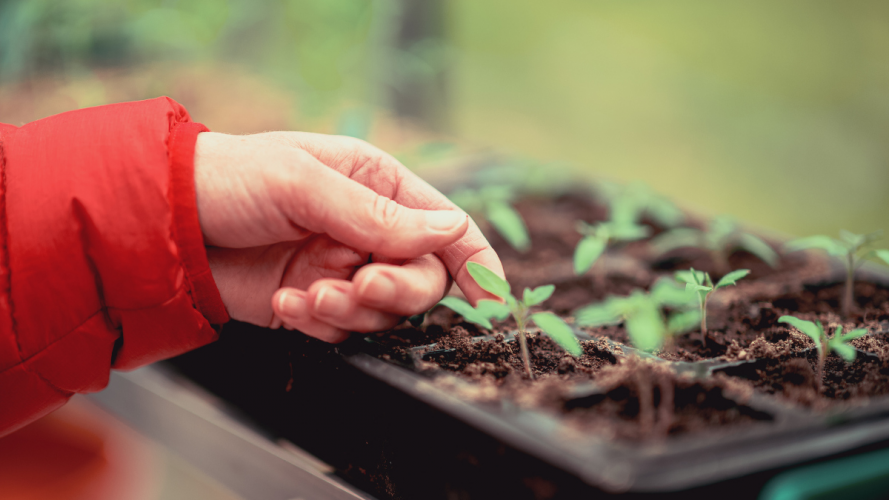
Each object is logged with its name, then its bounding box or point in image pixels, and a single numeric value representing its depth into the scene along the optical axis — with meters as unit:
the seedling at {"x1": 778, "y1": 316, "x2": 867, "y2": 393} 0.56
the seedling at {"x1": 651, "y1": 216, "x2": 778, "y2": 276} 1.05
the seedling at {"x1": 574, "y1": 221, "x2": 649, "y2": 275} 0.84
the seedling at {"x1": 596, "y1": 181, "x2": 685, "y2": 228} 1.19
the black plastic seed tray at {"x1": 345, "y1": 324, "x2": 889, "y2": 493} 0.39
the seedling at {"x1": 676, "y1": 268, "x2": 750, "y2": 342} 0.64
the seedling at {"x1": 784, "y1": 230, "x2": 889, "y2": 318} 0.78
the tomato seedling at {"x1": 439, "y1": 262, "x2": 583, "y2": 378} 0.56
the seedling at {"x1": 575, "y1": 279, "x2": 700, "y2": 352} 0.49
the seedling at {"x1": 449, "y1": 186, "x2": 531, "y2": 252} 1.09
